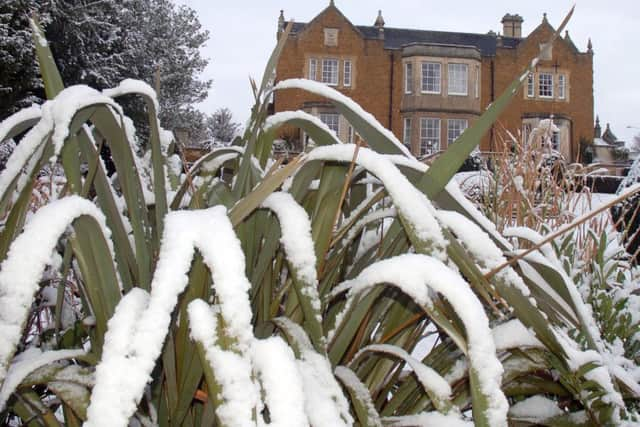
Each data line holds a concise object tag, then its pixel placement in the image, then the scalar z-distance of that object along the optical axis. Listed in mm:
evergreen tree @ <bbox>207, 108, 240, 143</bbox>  26156
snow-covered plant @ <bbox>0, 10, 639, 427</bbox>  487
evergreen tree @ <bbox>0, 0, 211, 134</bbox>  12000
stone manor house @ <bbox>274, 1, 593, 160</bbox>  22203
